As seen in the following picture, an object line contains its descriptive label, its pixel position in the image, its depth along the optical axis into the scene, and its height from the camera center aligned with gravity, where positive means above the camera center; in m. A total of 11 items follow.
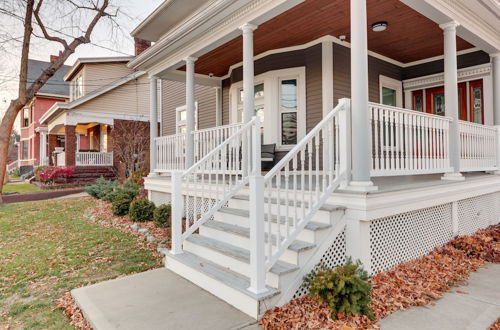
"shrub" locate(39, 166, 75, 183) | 14.24 -0.06
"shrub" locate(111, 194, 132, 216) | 7.36 -0.84
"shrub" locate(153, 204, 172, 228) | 6.09 -0.92
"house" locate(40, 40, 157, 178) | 14.62 +2.89
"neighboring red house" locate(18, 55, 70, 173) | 21.32 +4.04
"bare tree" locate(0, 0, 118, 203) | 10.47 +5.23
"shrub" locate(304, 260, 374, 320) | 2.68 -1.09
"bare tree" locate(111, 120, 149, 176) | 14.13 +1.29
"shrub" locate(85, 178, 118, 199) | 9.58 -0.57
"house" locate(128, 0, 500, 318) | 3.31 +0.70
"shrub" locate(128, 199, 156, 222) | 6.74 -0.87
